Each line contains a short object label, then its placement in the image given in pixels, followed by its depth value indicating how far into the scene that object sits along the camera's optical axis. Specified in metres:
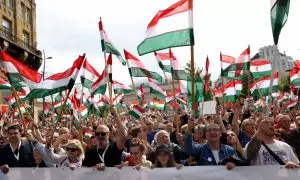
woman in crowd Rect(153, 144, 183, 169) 5.34
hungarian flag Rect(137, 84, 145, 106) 17.20
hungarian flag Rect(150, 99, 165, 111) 20.56
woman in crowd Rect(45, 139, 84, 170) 5.56
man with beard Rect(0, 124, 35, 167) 6.09
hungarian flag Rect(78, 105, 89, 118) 15.21
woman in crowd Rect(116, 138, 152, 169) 5.40
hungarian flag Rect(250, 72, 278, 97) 13.79
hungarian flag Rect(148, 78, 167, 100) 13.41
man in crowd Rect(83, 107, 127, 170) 5.48
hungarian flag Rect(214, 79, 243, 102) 14.30
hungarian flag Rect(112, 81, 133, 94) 13.84
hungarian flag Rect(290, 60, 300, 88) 14.23
